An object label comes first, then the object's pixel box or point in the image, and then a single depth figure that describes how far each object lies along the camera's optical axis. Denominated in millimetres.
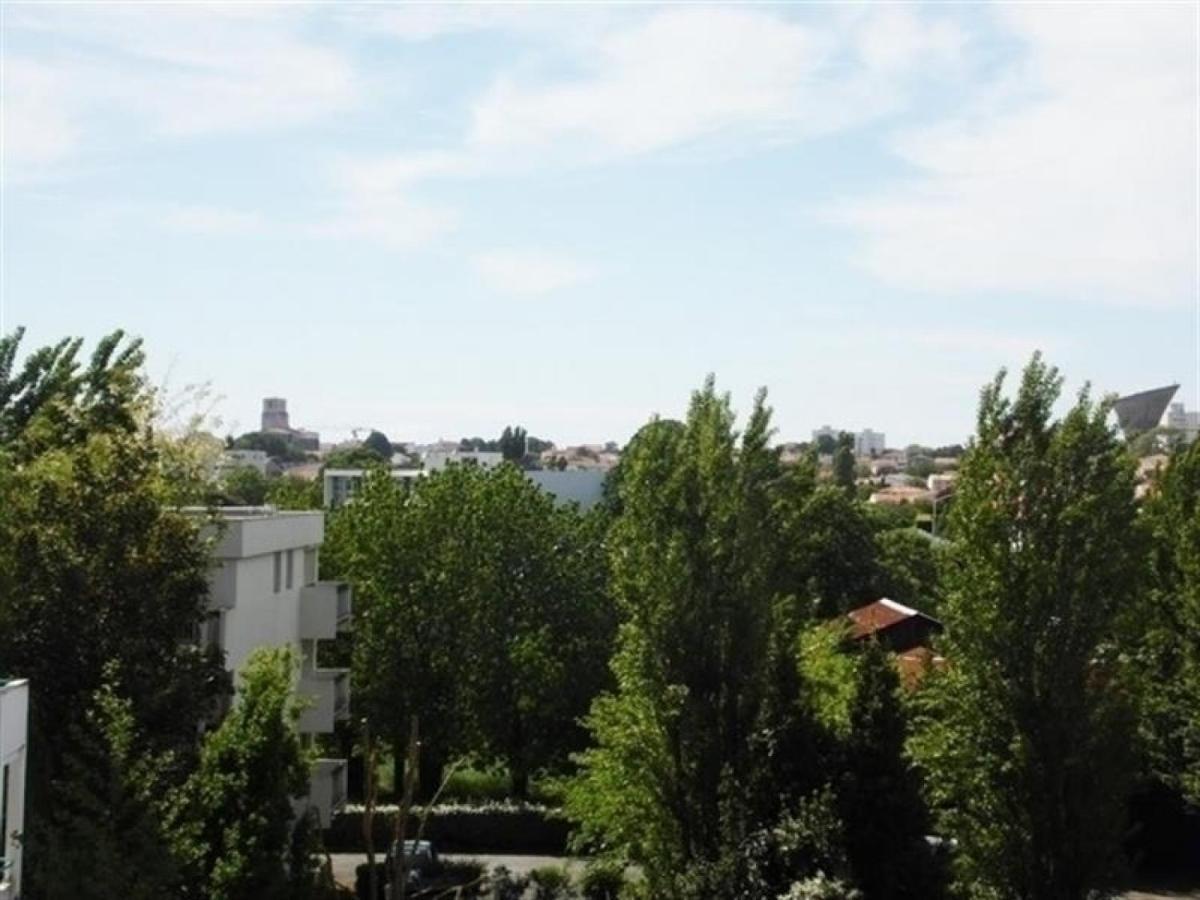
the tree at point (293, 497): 54781
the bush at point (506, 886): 35188
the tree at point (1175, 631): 34969
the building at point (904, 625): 55344
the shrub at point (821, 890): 23359
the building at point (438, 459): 185000
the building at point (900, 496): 151412
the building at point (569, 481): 138750
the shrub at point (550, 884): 34438
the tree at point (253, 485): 105938
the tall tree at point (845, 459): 148000
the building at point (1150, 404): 104000
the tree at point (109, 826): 18547
